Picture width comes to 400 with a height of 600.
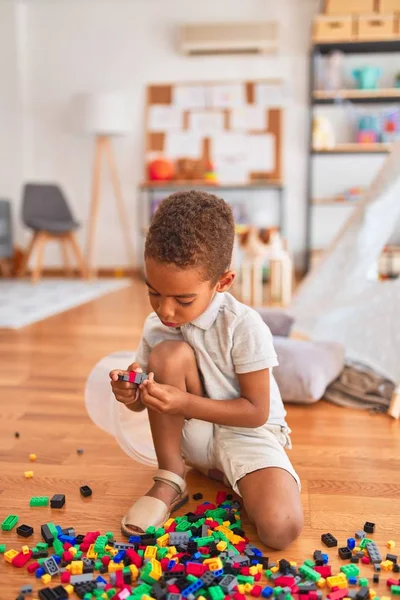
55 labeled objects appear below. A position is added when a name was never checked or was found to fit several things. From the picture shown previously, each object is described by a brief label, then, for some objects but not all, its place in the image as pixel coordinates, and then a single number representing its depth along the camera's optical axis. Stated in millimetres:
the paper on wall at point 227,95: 4852
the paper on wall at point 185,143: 4926
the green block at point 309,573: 843
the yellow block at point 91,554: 889
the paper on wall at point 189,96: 4879
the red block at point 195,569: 843
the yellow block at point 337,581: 830
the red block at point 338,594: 798
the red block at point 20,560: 872
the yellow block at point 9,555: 883
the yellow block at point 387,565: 875
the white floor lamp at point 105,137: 4559
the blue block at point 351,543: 921
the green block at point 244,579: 833
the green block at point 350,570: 852
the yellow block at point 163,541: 919
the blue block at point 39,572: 851
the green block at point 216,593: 788
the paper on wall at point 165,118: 4914
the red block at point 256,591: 813
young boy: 926
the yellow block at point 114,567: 861
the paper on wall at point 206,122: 4895
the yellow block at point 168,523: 978
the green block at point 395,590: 817
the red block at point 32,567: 864
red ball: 4789
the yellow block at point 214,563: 850
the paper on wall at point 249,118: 4848
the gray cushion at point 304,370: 1662
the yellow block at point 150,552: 881
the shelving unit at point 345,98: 4430
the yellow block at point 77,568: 856
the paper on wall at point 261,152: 4871
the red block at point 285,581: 829
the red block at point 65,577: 844
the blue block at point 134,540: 922
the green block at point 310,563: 877
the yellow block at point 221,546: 900
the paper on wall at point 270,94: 4809
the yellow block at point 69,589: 814
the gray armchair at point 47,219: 4469
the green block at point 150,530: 946
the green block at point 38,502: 1069
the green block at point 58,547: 896
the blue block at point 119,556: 879
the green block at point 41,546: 904
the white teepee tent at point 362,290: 1850
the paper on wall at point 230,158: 4887
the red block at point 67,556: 878
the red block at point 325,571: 856
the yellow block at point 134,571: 846
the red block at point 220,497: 1084
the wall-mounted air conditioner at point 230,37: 4676
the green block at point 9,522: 979
